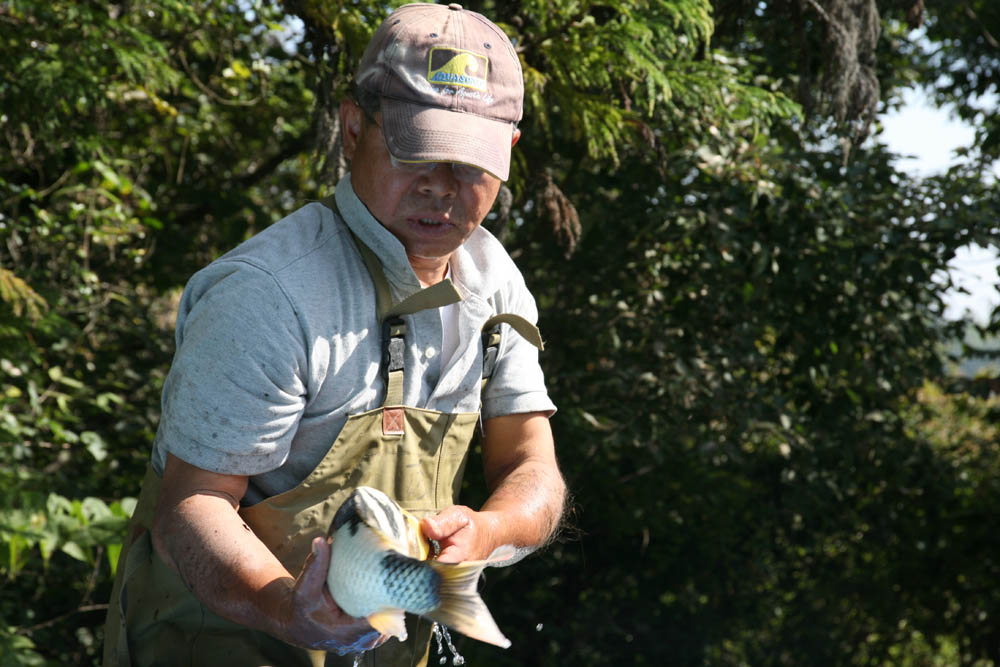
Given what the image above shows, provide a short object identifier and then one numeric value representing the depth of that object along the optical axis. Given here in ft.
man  13.13
